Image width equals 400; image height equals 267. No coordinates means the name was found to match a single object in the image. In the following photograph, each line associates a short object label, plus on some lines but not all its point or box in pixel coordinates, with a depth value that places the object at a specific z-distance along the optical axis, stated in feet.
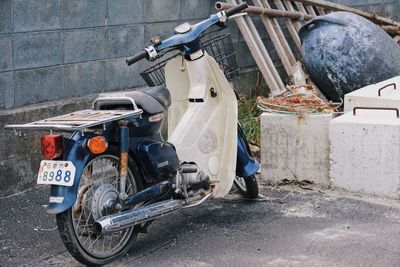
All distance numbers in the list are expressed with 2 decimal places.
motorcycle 14.94
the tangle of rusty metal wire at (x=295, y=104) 21.56
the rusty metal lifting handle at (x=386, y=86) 22.55
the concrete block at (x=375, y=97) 22.15
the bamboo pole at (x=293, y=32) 29.91
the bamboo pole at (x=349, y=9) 30.85
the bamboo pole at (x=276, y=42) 28.38
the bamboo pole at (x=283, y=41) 28.99
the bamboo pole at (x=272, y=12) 25.75
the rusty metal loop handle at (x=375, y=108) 20.70
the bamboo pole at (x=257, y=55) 27.30
